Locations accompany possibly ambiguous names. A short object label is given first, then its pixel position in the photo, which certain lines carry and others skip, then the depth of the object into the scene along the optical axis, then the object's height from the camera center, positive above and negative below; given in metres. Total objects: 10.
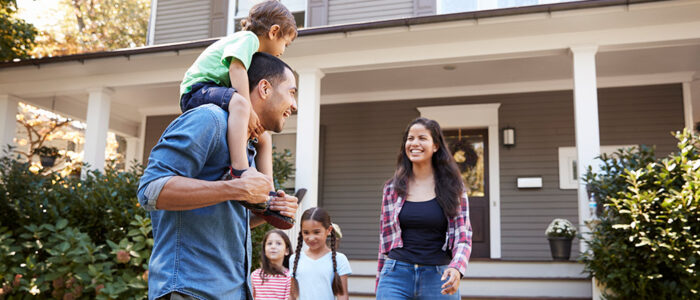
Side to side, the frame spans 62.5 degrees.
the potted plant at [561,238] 6.79 -0.12
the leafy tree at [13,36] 9.28 +2.94
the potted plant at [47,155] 10.51 +1.10
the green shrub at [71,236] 5.32 -0.20
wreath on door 8.62 +1.06
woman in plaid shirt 2.78 +0.00
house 6.10 +1.89
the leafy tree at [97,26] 18.50 +6.32
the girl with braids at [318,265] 3.79 -0.29
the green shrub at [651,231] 4.56 -0.01
